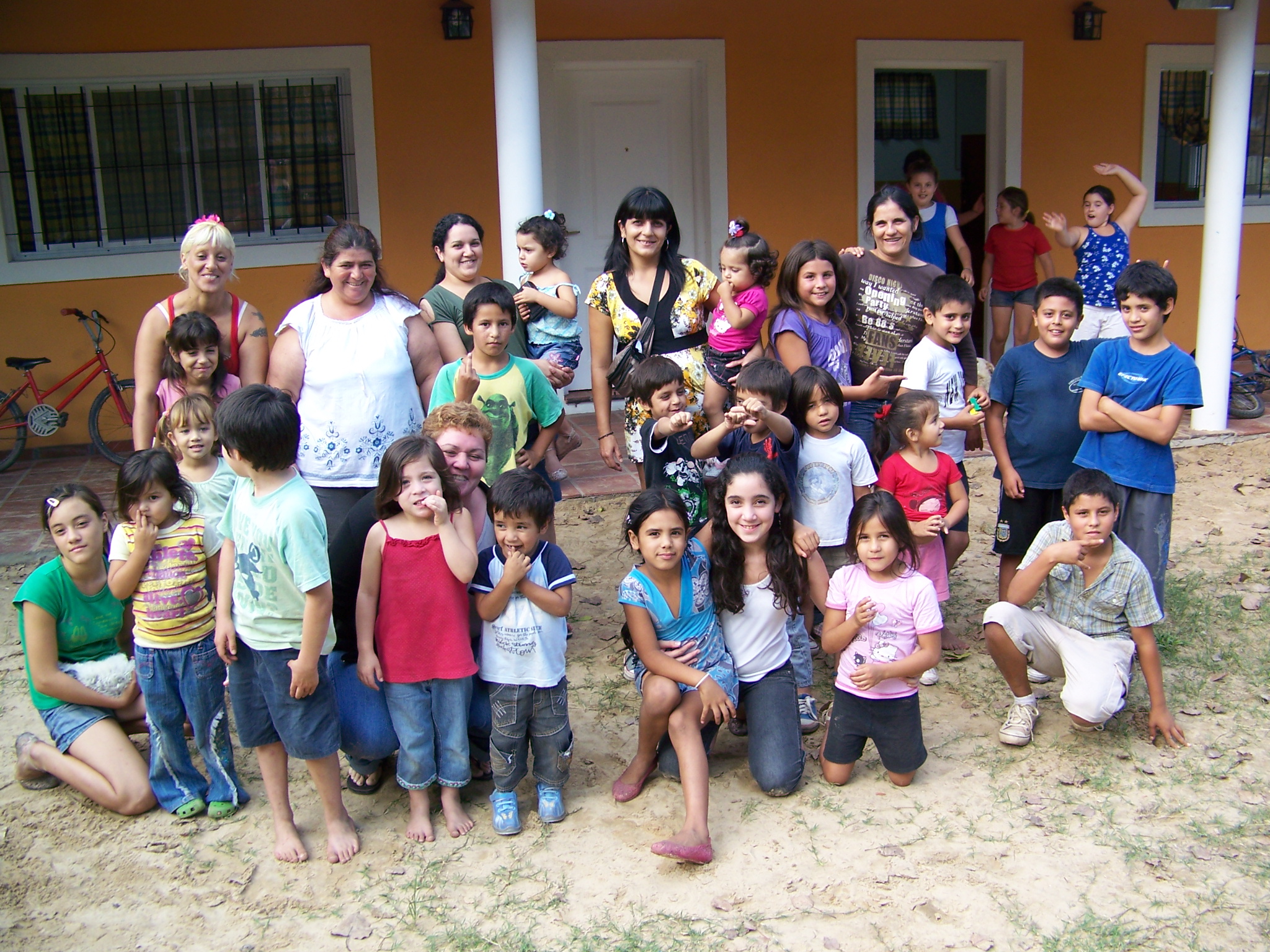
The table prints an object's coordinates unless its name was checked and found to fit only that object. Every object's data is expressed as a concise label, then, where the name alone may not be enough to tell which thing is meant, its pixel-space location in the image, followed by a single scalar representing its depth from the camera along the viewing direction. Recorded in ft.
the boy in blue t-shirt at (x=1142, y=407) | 12.10
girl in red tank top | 9.82
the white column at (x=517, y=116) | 18.71
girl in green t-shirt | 10.46
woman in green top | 12.62
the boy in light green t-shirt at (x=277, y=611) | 9.15
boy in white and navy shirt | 9.91
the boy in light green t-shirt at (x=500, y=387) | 11.43
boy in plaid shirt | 11.06
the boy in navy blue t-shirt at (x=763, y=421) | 11.18
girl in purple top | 12.74
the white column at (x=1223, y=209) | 22.86
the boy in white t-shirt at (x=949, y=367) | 12.75
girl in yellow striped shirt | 10.18
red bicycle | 22.61
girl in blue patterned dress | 10.18
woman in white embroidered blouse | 11.19
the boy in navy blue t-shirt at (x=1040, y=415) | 13.08
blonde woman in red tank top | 11.49
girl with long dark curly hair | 10.59
